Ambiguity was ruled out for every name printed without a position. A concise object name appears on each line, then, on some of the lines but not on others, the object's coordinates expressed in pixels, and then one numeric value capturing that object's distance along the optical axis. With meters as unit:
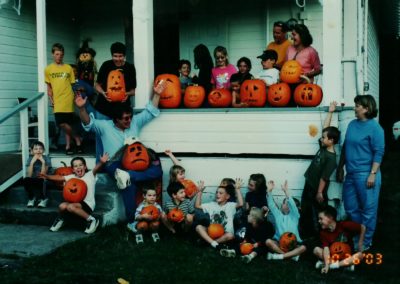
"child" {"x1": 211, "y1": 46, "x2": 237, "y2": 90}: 8.20
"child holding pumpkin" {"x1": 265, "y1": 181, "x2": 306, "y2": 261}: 6.06
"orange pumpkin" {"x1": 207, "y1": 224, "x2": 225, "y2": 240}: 6.49
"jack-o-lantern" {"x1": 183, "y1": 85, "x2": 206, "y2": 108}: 7.80
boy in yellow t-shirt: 8.56
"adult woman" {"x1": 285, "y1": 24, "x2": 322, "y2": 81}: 7.59
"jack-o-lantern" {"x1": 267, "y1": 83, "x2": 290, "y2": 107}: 7.27
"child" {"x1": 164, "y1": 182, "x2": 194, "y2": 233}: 6.93
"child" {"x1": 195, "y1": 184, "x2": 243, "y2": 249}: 6.47
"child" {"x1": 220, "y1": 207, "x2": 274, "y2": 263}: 6.22
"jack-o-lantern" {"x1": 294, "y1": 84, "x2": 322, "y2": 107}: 7.12
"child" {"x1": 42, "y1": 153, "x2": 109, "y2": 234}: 6.93
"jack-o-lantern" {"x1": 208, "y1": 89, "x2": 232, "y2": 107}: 7.69
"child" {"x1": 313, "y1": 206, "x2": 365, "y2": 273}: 5.72
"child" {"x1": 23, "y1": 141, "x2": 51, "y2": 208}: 7.55
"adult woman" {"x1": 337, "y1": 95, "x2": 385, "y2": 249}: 6.30
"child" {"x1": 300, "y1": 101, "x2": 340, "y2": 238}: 6.70
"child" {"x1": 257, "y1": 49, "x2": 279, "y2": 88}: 7.71
